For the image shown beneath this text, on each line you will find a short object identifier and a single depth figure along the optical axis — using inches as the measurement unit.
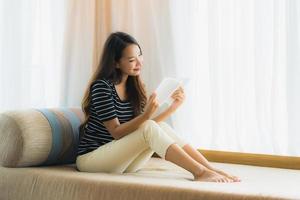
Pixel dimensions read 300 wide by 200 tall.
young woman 143.7
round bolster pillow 154.0
